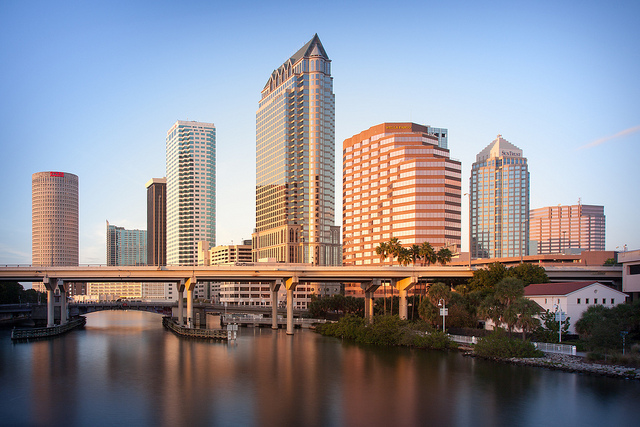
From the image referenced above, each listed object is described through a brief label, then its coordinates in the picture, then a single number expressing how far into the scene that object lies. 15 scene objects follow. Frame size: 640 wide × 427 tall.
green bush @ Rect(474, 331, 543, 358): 72.81
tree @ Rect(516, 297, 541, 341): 76.69
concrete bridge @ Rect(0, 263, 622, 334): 113.81
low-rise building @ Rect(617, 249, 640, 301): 96.54
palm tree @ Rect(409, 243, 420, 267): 135.88
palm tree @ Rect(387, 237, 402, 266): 134.88
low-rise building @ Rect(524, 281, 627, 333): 82.38
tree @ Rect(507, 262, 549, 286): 103.19
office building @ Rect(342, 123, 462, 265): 194.88
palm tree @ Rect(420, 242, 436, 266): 134.62
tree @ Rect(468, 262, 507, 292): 107.12
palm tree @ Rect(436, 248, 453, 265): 136.75
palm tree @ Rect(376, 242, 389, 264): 136.88
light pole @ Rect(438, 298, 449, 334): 90.88
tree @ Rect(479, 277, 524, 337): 81.62
